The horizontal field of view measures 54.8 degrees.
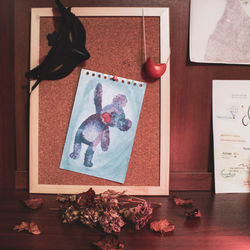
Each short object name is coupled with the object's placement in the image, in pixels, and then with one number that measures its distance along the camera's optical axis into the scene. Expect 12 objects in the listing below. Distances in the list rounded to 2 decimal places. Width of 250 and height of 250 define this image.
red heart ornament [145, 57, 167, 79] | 0.66
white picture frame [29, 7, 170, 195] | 0.68
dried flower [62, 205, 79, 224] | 0.54
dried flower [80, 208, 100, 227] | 0.52
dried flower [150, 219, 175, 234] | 0.51
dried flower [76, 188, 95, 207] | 0.57
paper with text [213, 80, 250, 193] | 0.72
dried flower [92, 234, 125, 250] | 0.45
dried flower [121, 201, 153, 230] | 0.52
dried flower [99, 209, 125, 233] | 0.50
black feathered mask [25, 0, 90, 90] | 0.67
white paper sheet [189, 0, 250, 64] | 0.70
